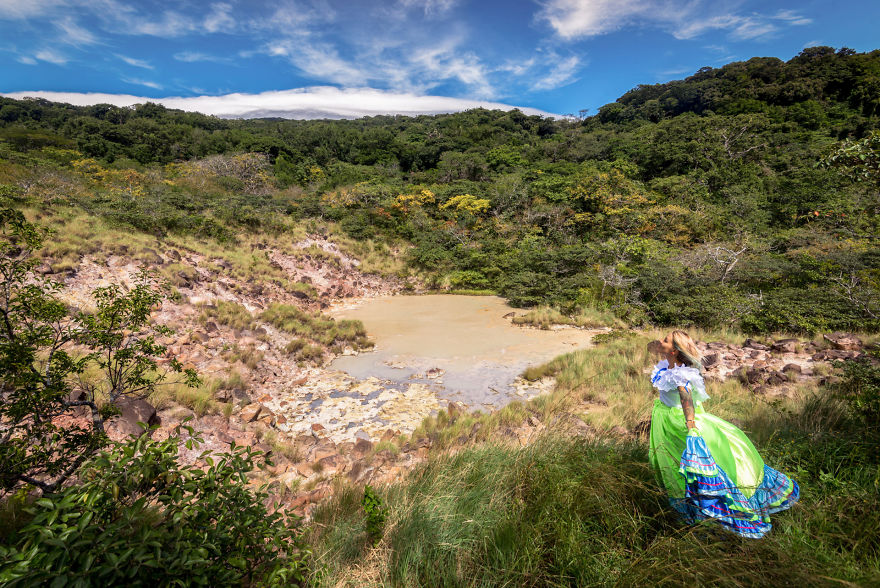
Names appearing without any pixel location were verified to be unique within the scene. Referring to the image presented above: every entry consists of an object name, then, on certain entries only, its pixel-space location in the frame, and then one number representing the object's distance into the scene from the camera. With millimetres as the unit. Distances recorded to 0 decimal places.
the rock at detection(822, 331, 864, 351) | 7055
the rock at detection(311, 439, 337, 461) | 4723
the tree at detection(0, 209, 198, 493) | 1794
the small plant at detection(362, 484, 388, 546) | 2312
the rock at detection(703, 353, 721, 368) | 7204
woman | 1981
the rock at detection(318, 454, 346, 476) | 4340
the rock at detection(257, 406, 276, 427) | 5717
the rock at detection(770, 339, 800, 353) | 7422
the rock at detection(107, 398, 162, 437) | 4004
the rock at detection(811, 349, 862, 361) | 6602
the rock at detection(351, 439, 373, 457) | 4754
